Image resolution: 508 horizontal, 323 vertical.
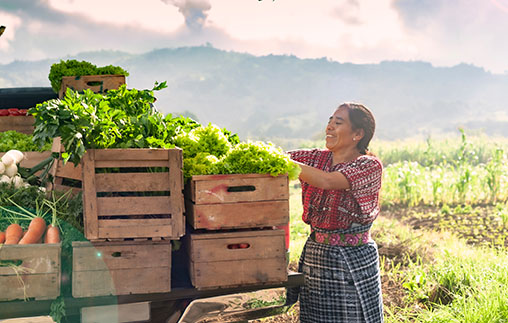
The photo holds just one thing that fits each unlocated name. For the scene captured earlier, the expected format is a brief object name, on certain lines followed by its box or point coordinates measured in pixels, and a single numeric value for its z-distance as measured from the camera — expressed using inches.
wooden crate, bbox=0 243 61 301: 106.5
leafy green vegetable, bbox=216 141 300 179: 116.1
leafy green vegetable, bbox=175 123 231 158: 123.3
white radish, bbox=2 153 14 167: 141.5
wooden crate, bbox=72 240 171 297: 108.7
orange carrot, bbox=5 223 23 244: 114.5
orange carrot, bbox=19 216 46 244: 113.6
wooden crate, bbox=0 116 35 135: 219.1
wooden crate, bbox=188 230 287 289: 114.3
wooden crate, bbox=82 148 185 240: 109.5
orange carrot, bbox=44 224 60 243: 112.6
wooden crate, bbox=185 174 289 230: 113.0
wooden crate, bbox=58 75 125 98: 195.3
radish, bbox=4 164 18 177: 141.3
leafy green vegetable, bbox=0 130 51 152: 169.5
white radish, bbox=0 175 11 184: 134.7
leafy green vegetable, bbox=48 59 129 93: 201.9
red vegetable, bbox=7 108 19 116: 219.6
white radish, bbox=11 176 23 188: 135.0
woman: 144.4
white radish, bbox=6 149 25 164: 144.5
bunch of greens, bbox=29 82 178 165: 105.7
